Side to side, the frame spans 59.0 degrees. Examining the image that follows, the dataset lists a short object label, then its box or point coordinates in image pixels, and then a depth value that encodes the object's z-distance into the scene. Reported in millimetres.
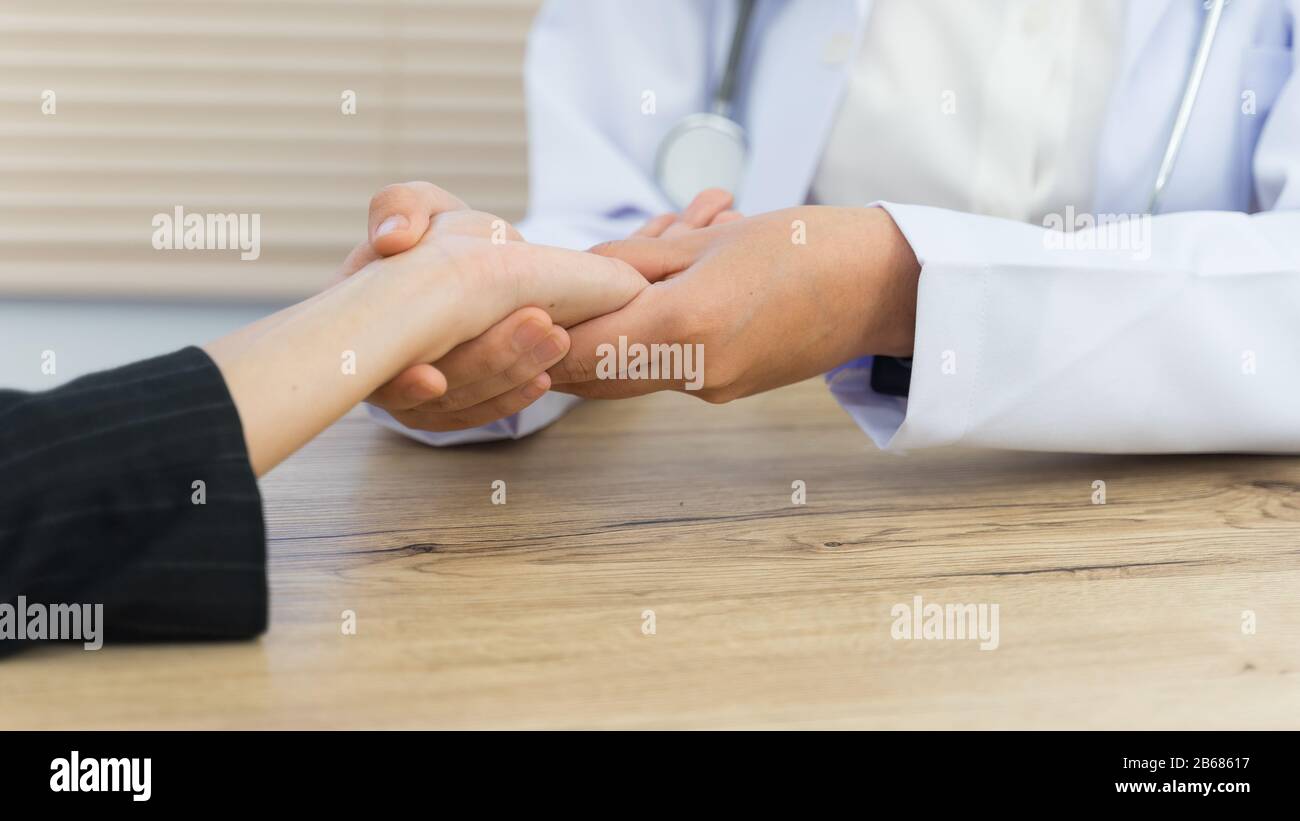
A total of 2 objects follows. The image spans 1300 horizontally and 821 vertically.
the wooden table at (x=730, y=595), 430
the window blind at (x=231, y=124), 1430
